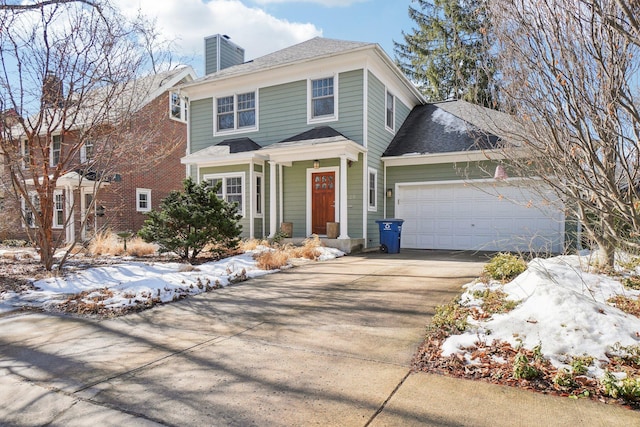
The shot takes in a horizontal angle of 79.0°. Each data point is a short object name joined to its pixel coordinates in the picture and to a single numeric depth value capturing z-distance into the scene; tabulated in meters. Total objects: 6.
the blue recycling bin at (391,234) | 10.83
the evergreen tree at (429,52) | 22.00
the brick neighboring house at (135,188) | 15.63
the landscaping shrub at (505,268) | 5.63
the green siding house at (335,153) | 11.29
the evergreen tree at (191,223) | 8.44
